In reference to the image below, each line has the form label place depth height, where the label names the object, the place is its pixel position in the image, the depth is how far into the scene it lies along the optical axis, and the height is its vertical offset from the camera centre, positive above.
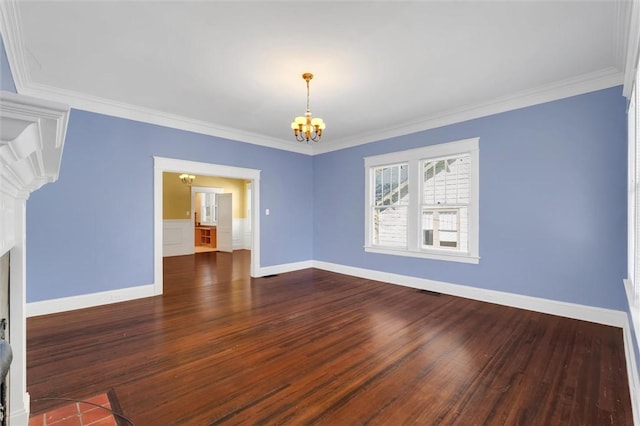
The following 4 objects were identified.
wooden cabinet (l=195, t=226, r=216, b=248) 10.70 -0.92
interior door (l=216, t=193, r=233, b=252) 9.55 -0.40
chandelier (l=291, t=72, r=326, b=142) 3.31 +1.04
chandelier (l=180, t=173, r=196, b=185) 8.68 +0.99
